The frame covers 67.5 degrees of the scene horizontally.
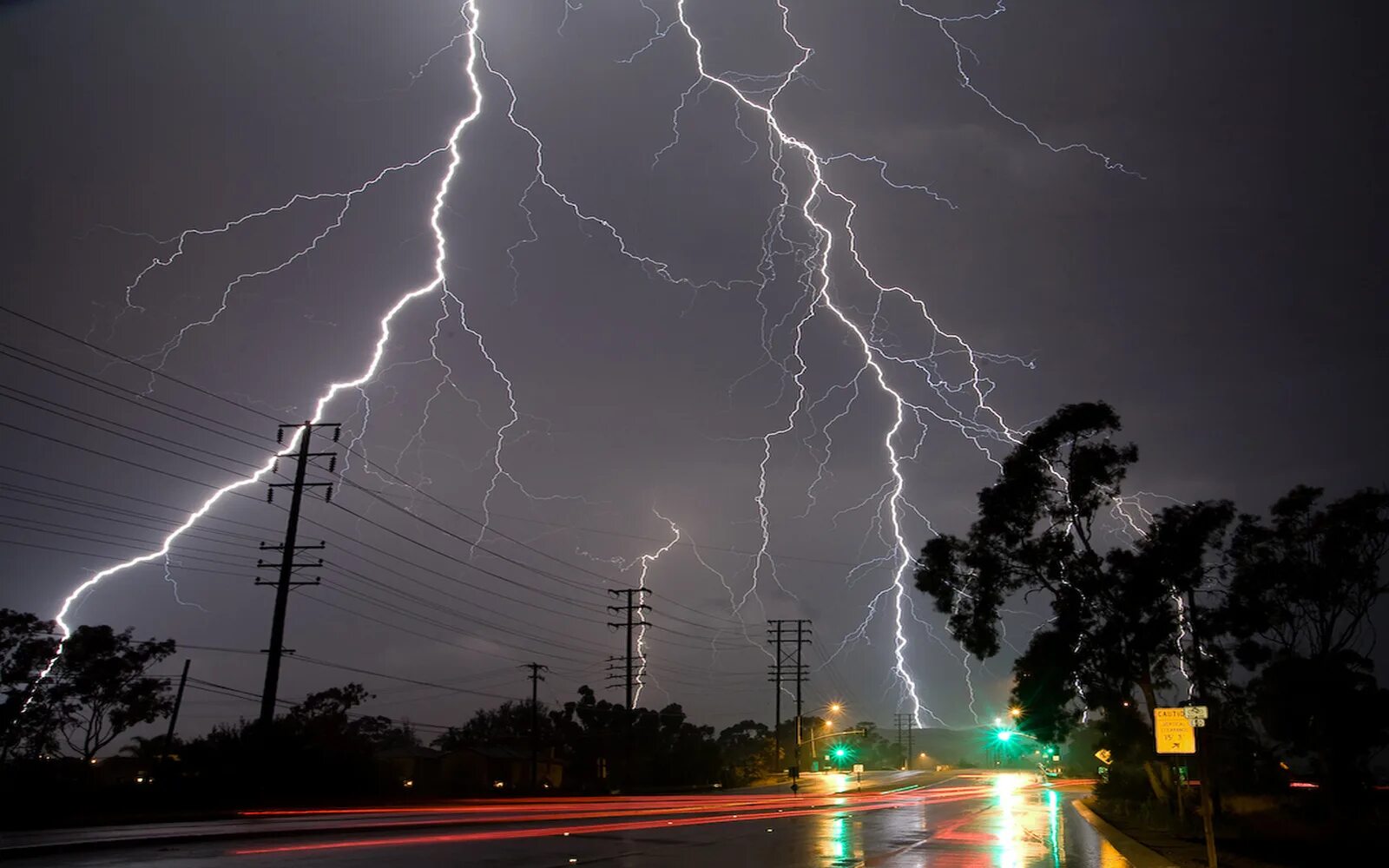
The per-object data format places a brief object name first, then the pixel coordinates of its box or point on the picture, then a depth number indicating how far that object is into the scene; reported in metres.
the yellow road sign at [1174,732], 14.09
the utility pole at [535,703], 60.38
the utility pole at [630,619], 58.11
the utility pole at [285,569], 30.98
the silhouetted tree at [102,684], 50.56
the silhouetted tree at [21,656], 48.09
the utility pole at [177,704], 53.47
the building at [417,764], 68.38
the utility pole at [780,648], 82.06
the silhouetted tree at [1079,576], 32.19
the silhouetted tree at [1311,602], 33.59
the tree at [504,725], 99.48
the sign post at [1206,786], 13.80
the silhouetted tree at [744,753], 80.38
